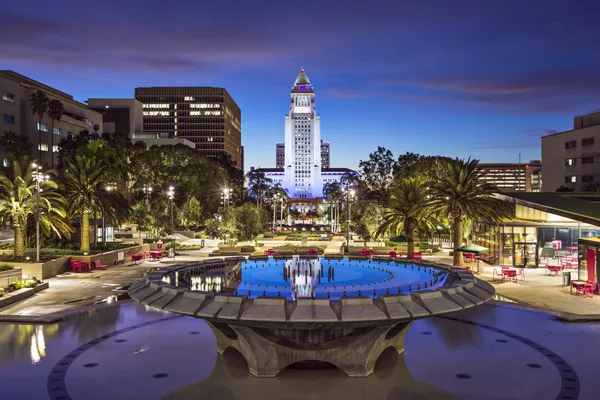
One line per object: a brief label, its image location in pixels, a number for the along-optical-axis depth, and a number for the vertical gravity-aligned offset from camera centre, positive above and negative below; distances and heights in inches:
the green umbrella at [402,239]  1460.4 -102.1
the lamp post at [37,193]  1250.6 +30.2
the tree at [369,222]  2016.5 -73.1
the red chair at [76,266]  1378.0 -164.8
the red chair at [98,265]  1445.6 -170.3
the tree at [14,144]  2790.4 +344.0
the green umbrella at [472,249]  1232.2 -111.7
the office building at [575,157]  3467.0 +333.1
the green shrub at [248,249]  1920.0 -170.5
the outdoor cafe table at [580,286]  1018.1 -167.8
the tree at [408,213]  1515.7 -29.0
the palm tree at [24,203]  1316.4 +6.3
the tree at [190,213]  2778.1 -45.7
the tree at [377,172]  3511.3 +220.1
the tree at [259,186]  4782.7 +172.2
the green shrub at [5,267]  1159.6 -142.8
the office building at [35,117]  3132.4 +626.7
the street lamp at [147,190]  3168.8 +97.6
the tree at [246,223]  2066.9 -77.1
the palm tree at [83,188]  1496.1 +50.0
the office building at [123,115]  6072.8 +1078.4
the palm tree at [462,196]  1316.4 +19.1
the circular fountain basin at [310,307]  499.8 -105.6
